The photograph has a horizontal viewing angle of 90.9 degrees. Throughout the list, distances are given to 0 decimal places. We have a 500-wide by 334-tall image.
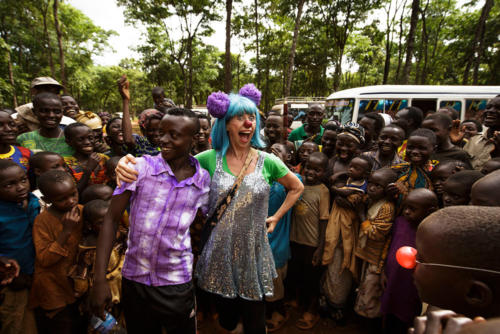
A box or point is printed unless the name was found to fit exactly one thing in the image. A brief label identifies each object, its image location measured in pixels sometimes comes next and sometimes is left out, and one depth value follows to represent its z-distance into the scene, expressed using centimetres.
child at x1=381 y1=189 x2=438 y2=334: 204
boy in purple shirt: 146
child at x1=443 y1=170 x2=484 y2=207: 192
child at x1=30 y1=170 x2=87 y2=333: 180
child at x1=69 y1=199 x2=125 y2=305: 192
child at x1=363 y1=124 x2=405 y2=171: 270
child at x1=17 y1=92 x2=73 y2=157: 265
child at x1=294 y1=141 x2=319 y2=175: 315
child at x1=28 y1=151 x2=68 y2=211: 225
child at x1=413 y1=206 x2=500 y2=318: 79
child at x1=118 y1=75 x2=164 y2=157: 285
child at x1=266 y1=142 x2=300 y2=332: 247
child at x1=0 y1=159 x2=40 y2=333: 178
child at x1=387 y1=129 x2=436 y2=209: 238
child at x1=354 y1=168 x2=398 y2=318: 229
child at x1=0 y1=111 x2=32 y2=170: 225
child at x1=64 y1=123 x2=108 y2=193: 263
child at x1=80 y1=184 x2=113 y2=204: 228
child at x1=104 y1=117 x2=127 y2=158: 339
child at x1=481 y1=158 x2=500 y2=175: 202
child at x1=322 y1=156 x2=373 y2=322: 248
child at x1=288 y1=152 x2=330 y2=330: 265
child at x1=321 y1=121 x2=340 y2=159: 325
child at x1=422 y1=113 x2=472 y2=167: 286
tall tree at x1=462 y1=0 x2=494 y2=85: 1295
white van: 728
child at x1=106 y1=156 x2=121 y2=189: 270
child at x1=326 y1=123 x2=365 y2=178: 279
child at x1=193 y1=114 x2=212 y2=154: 345
